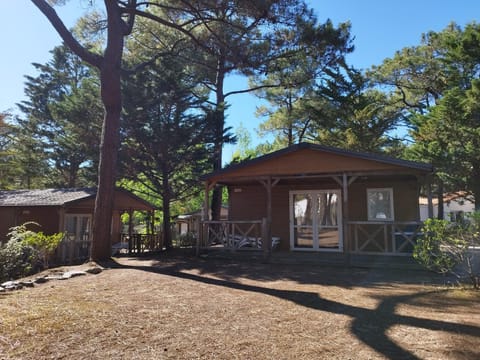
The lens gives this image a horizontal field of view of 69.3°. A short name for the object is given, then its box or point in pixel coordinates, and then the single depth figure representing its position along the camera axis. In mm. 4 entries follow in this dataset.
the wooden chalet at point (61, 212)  14008
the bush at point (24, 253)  8188
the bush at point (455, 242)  5969
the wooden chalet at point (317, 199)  9430
